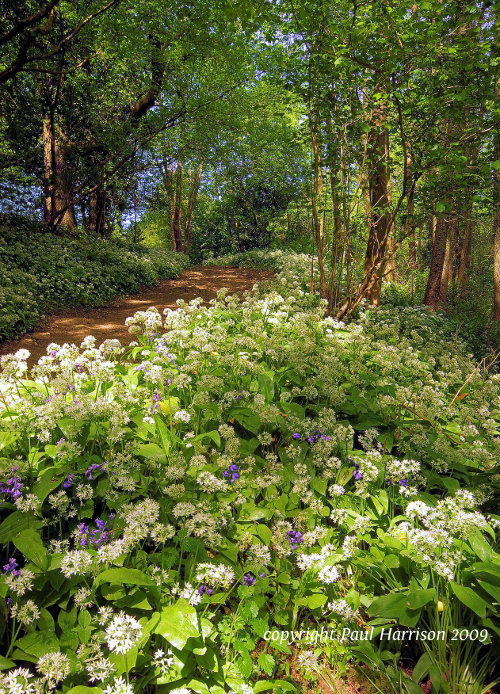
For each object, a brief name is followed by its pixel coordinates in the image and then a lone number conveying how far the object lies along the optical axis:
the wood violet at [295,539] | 2.13
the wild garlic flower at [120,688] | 1.29
